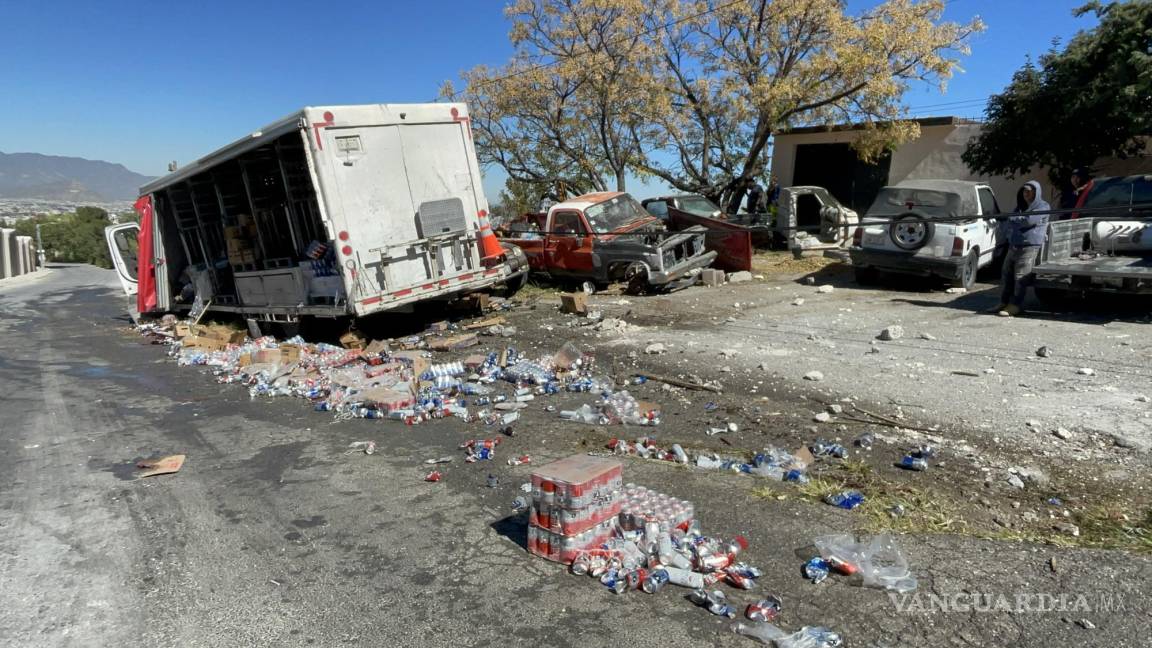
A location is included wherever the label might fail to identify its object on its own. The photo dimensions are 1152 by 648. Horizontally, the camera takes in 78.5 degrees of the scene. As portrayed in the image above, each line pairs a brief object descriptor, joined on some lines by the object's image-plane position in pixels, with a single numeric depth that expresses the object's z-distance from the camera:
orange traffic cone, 10.35
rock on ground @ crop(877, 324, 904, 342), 7.75
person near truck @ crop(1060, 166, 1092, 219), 9.74
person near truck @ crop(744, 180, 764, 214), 19.69
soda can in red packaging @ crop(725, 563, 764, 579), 3.35
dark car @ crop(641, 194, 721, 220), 17.19
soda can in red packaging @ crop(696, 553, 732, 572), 3.40
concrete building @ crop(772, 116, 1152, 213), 19.62
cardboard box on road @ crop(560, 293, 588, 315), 10.49
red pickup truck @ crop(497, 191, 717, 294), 11.77
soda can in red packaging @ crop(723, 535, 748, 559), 3.52
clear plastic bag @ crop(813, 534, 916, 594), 3.23
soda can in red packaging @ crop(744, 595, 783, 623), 3.03
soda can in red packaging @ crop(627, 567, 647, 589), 3.31
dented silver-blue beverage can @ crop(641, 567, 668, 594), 3.27
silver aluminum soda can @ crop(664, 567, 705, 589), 3.28
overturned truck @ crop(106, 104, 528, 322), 8.66
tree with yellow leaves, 16.47
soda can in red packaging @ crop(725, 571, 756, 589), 3.27
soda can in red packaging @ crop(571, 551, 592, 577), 3.43
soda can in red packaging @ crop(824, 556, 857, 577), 3.33
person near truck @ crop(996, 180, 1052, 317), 8.47
